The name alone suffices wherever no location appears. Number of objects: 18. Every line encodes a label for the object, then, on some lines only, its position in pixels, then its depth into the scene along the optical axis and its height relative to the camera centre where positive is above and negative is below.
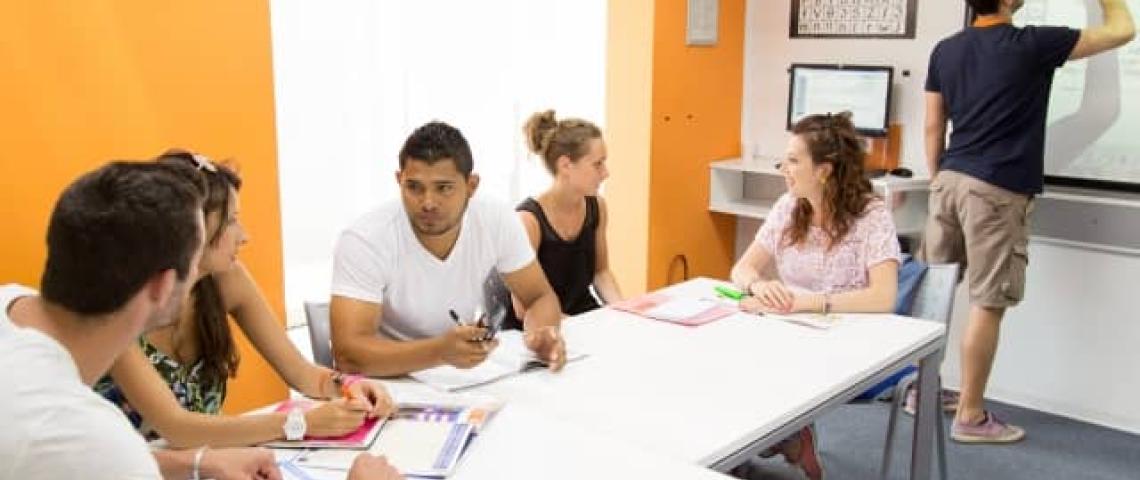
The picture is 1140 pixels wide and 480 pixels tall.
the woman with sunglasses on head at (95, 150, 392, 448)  1.73 -0.59
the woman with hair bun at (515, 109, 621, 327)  3.09 -0.46
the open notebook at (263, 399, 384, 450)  1.73 -0.65
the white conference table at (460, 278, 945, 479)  1.88 -0.66
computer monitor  4.16 -0.13
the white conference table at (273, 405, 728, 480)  1.64 -0.65
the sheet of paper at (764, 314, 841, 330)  2.59 -0.66
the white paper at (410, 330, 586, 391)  2.09 -0.65
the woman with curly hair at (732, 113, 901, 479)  2.83 -0.47
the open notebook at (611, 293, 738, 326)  2.62 -0.65
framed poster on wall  4.14 +0.18
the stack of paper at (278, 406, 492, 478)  1.65 -0.65
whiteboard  3.62 -0.17
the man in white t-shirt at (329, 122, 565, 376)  2.23 -0.48
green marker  2.87 -0.65
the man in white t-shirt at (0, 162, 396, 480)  1.11 -0.32
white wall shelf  4.07 -0.57
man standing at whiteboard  3.41 -0.30
